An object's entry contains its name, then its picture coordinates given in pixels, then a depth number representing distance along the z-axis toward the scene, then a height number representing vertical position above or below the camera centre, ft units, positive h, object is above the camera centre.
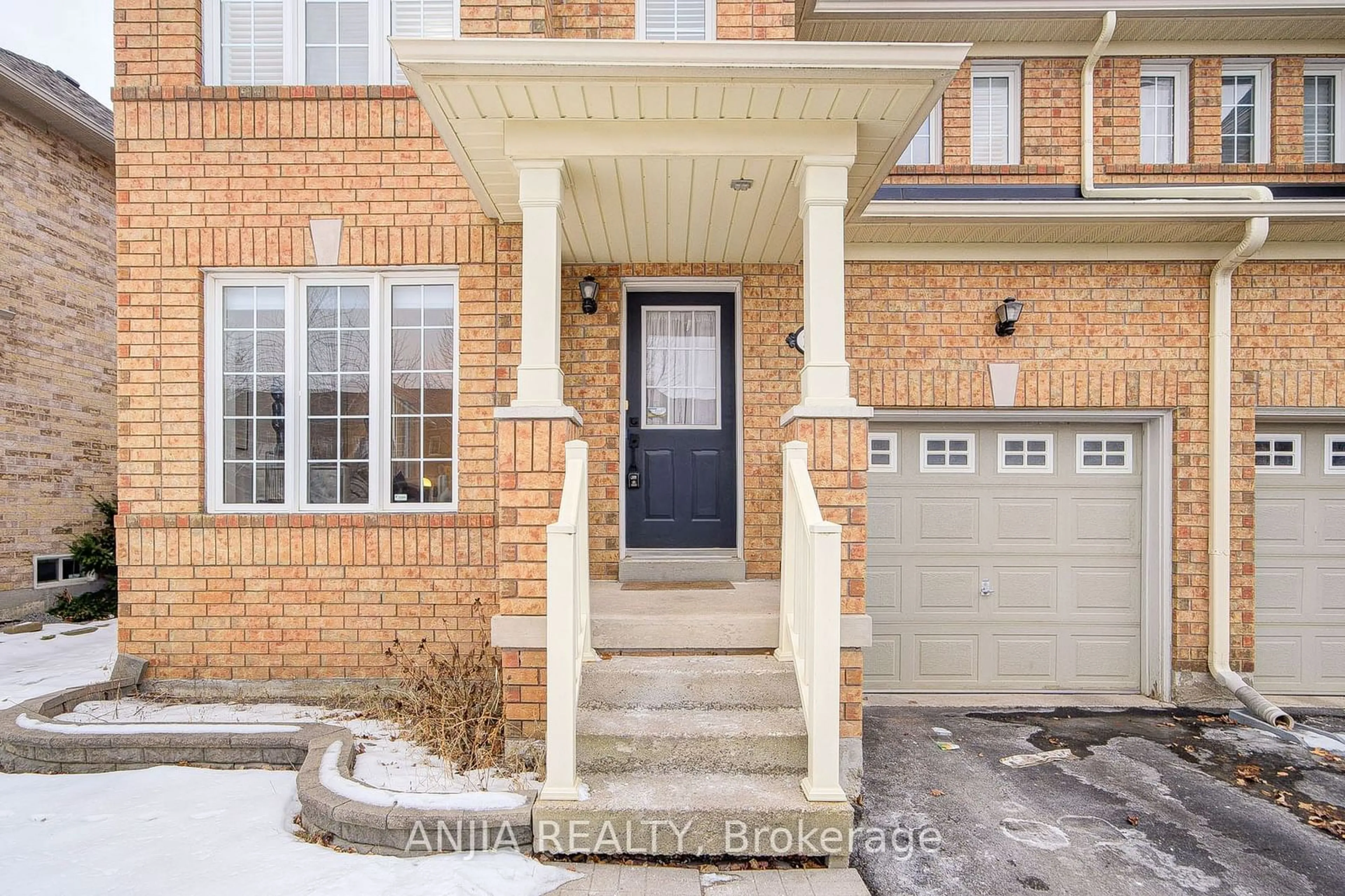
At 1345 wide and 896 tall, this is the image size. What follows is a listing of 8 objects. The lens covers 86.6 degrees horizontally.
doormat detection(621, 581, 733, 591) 15.51 -2.98
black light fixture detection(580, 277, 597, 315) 15.93 +3.54
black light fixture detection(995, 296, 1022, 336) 16.19 +3.11
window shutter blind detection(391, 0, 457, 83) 15.12 +9.17
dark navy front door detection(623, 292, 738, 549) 16.96 +0.57
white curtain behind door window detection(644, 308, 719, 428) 17.19 +2.00
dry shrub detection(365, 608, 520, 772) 11.36 -4.47
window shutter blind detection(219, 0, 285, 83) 15.12 +8.66
